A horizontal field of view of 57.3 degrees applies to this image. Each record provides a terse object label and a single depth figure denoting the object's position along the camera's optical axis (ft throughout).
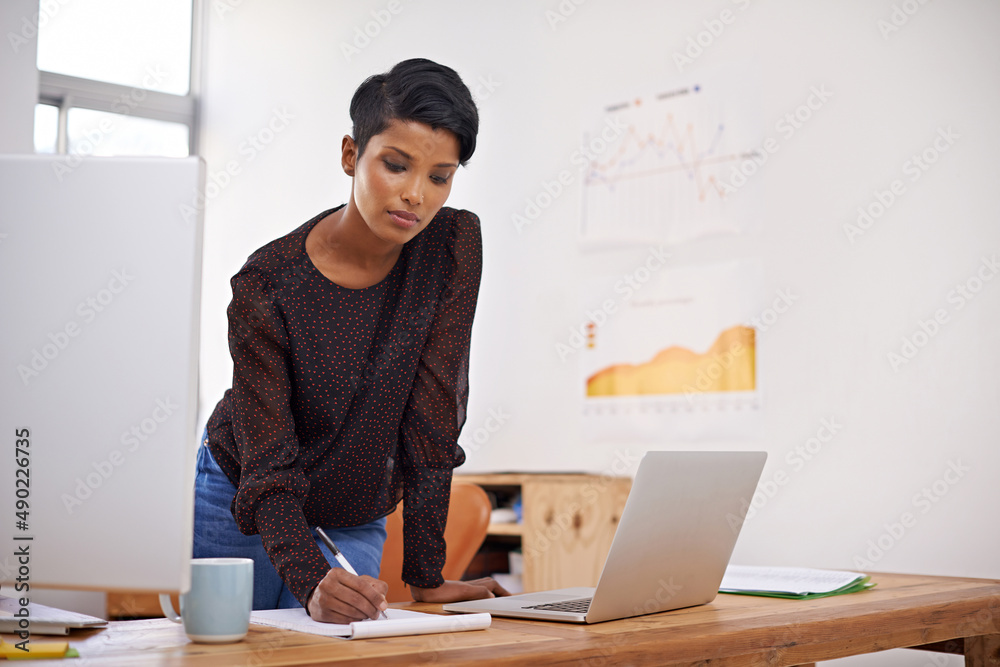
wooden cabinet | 8.91
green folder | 3.87
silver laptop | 3.11
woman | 3.72
